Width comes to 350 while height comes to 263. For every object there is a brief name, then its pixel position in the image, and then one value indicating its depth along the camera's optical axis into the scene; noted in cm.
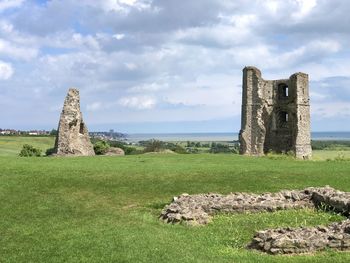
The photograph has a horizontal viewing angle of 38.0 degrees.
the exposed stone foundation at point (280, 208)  1236
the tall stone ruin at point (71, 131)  4012
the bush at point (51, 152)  4162
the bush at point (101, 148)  5505
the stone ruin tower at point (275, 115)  5047
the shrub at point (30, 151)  4988
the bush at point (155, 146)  5648
